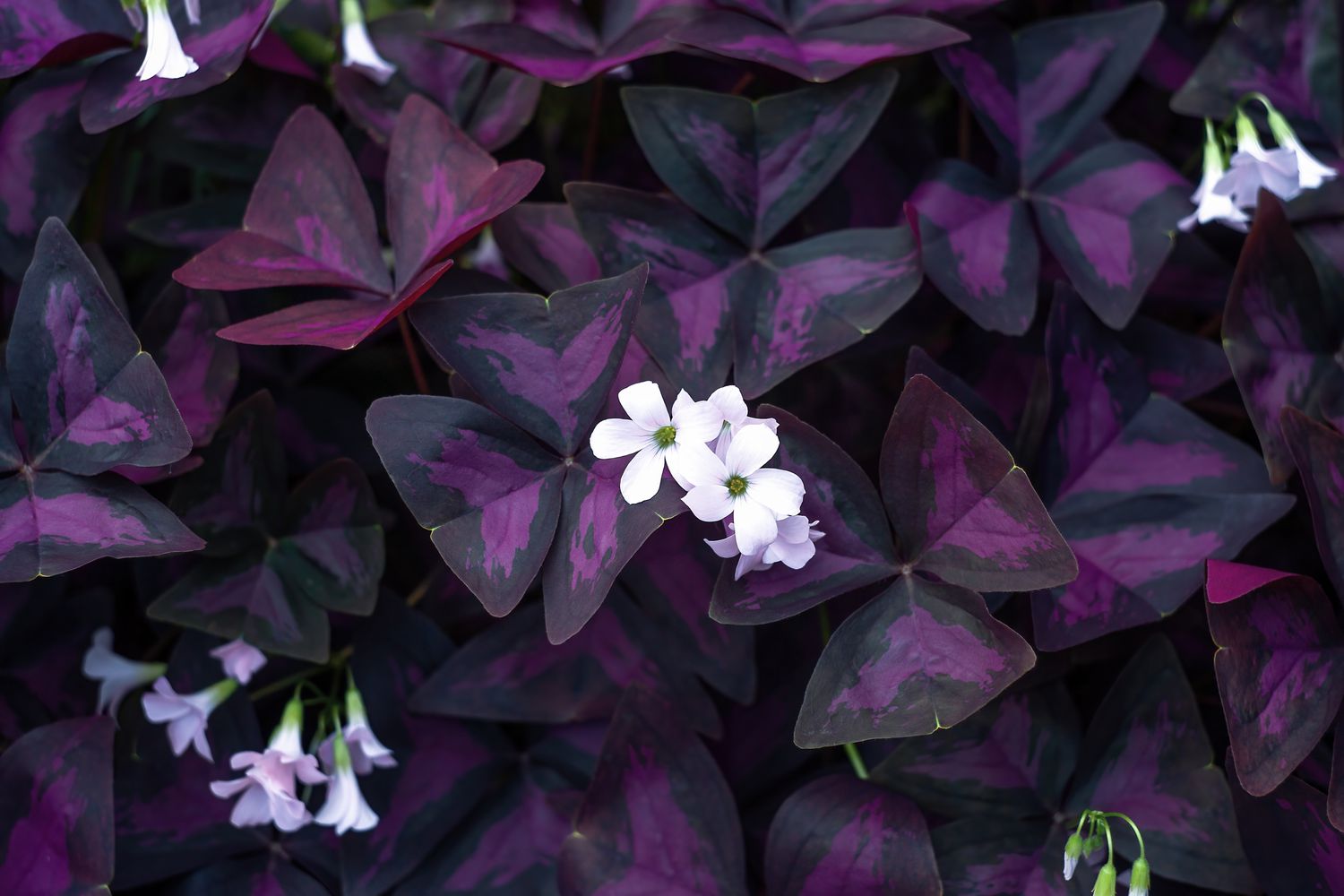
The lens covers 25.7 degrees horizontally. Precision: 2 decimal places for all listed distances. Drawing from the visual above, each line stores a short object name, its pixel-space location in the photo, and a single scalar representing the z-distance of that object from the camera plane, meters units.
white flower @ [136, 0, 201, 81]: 0.54
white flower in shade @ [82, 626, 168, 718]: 0.55
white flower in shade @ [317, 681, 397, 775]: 0.53
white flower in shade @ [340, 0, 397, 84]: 0.57
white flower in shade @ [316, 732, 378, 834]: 0.53
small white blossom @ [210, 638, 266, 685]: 0.54
